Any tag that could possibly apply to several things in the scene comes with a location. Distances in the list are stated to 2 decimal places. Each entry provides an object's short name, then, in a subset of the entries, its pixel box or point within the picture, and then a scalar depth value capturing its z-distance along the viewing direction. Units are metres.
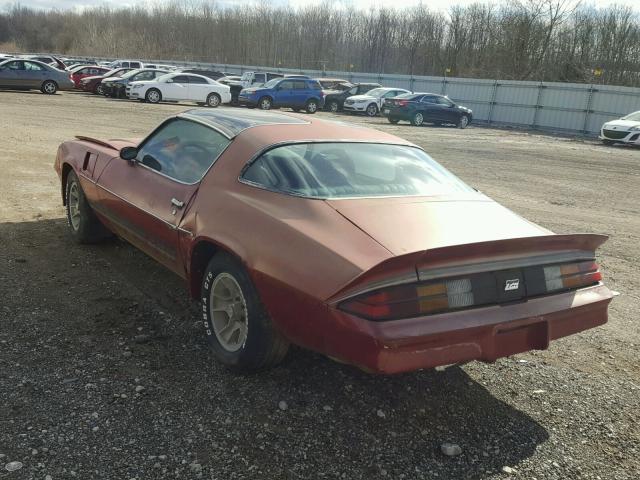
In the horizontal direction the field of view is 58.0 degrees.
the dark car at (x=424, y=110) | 24.41
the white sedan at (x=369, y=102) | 28.73
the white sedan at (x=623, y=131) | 20.50
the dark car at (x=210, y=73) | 34.03
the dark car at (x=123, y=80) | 26.83
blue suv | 26.02
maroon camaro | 2.57
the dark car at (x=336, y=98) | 29.94
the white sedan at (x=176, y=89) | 25.53
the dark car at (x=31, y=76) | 24.75
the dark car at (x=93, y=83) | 29.01
